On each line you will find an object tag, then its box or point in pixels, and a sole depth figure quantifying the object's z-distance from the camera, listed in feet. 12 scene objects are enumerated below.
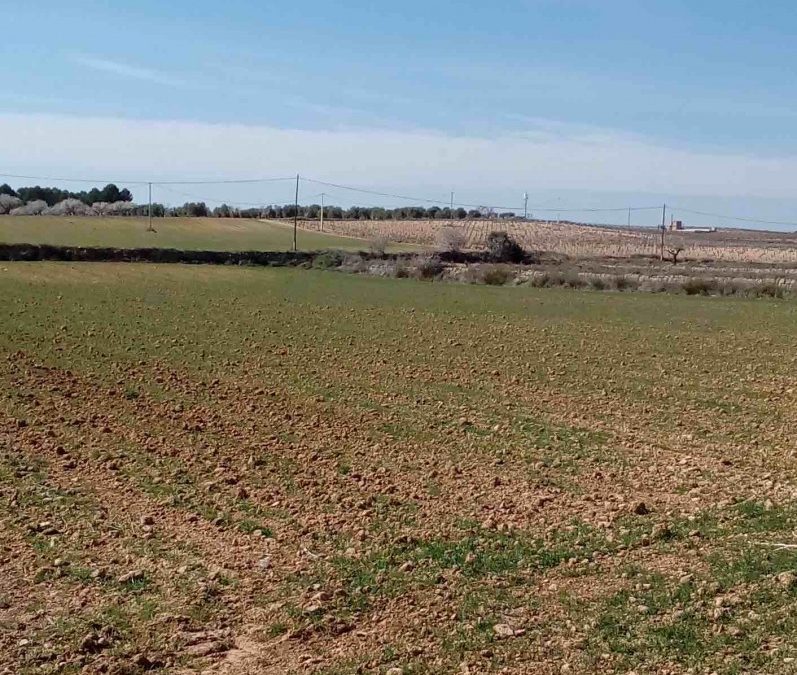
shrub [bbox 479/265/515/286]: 170.60
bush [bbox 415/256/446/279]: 181.16
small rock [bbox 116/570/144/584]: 24.45
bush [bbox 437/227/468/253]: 273.17
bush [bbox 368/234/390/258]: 232.53
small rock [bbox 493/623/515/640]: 20.58
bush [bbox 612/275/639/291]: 165.89
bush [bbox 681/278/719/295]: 158.71
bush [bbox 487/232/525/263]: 230.07
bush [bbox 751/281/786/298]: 153.97
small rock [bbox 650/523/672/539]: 27.17
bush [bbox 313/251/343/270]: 196.24
